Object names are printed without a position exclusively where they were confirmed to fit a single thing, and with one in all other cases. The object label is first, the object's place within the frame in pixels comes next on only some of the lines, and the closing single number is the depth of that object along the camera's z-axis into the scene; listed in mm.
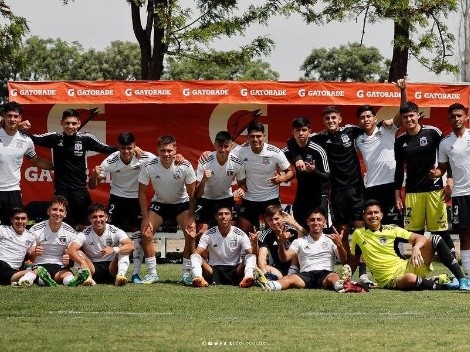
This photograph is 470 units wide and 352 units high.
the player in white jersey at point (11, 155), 13141
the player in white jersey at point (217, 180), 12922
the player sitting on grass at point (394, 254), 12062
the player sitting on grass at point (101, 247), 12719
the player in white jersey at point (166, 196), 12984
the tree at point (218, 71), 22858
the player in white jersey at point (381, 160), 13148
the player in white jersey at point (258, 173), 13086
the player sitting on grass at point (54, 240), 12766
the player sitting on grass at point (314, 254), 12289
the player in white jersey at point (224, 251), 12727
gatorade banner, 16453
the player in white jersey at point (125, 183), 13273
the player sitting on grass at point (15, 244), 12602
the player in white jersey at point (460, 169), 12477
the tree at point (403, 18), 21781
